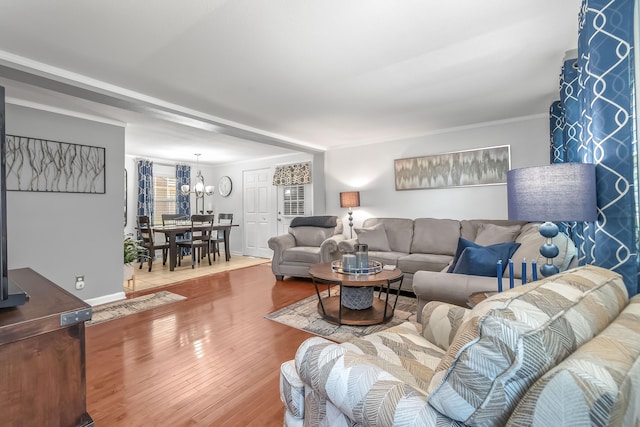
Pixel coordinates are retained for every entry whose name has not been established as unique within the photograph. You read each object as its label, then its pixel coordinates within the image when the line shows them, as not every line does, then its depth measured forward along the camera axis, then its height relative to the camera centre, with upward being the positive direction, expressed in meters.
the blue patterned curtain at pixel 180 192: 7.18 +0.58
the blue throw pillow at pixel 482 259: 2.08 -0.32
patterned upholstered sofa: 0.57 -0.33
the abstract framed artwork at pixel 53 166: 3.13 +0.58
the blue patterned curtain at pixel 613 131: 1.38 +0.38
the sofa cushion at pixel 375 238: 4.53 -0.36
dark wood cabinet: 0.96 -0.49
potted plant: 4.07 -0.53
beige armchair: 4.45 -0.47
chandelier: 6.20 +0.59
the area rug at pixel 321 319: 2.72 -1.05
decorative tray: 2.90 -0.54
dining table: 5.40 -0.29
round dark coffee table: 2.67 -0.96
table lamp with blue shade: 1.42 +0.09
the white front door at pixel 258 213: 6.94 +0.06
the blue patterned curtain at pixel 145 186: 6.46 +0.66
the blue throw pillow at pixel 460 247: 2.23 -0.26
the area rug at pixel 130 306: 3.17 -1.02
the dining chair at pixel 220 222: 6.41 -0.15
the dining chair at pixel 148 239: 5.46 -0.40
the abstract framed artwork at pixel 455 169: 4.18 +0.65
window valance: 6.23 +0.86
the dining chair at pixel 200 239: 5.76 -0.45
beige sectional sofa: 2.01 -0.38
